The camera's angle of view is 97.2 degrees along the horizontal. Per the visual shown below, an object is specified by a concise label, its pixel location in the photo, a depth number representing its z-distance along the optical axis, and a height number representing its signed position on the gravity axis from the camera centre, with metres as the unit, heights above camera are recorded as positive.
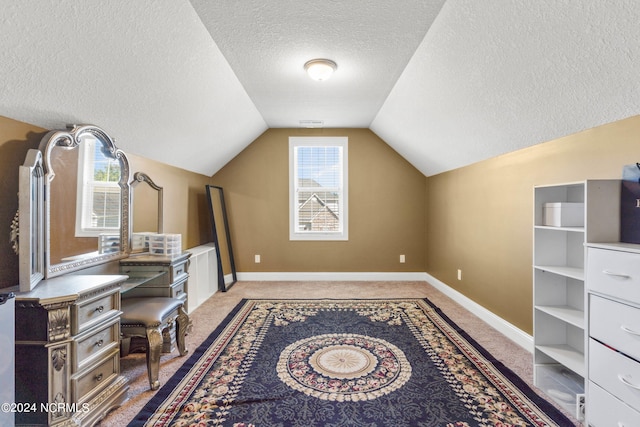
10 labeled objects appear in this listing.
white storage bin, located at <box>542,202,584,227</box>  1.79 +0.02
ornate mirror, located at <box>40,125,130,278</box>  1.77 +0.12
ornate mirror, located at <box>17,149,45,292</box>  1.55 -0.03
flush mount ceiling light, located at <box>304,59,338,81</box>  2.40 +1.28
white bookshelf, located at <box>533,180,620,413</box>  1.87 -0.54
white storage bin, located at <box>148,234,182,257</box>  2.60 -0.27
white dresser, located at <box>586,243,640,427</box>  1.30 -0.58
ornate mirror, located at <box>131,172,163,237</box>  2.64 +0.11
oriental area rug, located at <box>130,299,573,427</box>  1.65 -1.15
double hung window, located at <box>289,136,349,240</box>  4.61 +0.42
